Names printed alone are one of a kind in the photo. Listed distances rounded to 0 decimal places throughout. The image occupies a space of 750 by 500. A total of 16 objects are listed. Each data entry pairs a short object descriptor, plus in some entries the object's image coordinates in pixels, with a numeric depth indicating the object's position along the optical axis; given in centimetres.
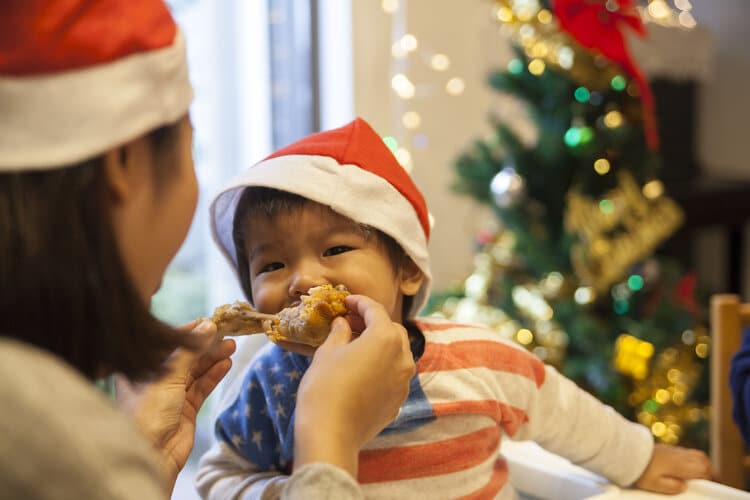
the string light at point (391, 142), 236
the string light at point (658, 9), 215
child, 108
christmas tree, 222
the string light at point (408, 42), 241
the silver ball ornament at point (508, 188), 225
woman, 57
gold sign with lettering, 226
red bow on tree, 174
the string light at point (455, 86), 254
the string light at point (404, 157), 240
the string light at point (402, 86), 242
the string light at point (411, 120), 246
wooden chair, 147
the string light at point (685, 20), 228
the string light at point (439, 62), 250
